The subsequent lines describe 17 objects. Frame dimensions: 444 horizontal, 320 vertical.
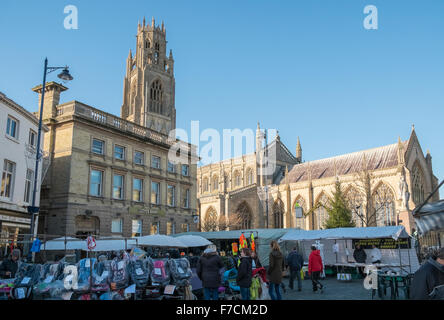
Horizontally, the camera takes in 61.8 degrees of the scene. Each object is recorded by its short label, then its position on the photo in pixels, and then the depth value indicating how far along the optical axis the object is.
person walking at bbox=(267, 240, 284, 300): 10.32
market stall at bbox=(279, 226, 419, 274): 18.23
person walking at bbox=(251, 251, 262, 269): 11.24
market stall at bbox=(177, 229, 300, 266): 22.97
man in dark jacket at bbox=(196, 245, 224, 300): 8.98
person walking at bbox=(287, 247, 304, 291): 14.34
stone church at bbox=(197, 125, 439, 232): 45.00
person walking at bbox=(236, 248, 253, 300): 9.23
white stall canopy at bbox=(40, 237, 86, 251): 17.20
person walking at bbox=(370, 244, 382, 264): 17.21
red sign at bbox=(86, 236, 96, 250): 10.66
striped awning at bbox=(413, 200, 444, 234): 8.12
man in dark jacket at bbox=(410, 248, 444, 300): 4.67
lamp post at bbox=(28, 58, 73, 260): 17.44
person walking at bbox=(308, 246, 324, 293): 13.77
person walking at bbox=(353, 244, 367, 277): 18.27
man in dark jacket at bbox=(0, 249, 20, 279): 10.27
